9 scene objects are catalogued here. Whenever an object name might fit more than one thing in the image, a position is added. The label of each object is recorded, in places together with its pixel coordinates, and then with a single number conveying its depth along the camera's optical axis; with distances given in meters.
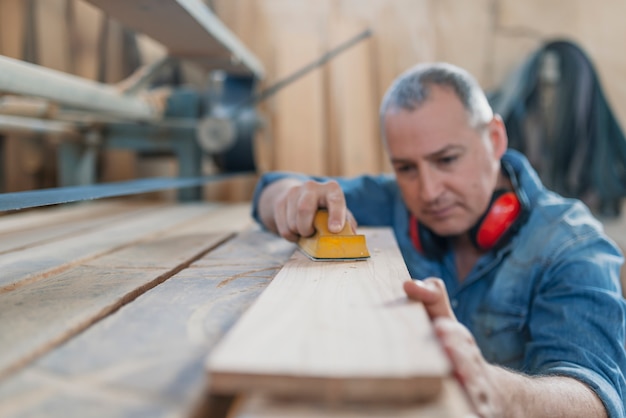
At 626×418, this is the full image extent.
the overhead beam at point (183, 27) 1.48
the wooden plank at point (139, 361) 0.41
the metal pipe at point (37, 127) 1.96
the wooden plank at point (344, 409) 0.40
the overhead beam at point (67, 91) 1.25
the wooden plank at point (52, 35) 2.76
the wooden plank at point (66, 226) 1.26
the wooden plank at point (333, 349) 0.41
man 1.02
